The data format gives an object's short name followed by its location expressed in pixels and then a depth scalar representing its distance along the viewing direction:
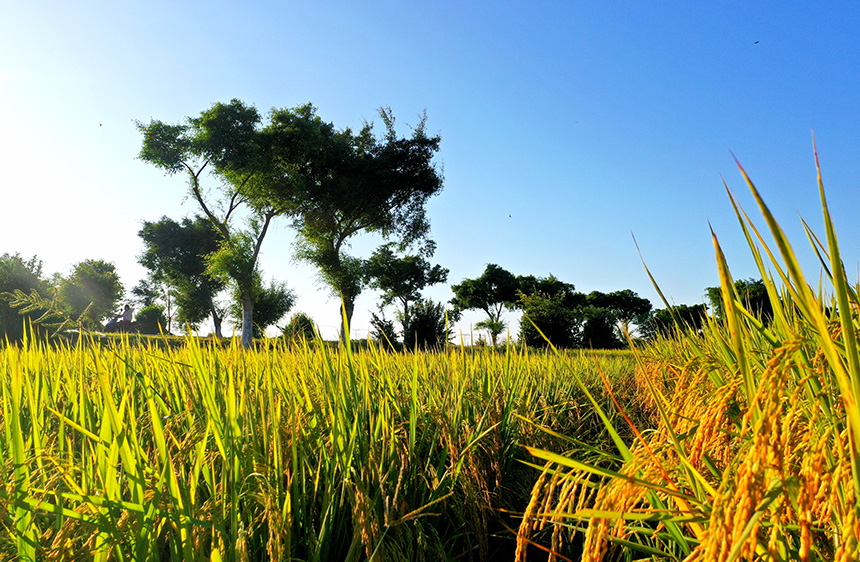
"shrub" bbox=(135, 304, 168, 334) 30.17
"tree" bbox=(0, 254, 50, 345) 19.44
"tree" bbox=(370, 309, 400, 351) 13.15
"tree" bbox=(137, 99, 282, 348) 20.06
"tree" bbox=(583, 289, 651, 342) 40.78
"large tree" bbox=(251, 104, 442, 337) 21.83
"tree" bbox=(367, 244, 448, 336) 25.55
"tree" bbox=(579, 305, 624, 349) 21.94
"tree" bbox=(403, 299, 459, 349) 12.41
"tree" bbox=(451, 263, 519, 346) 41.38
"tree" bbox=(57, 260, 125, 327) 22.95
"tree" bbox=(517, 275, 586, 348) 17.59
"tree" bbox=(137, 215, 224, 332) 30.31
